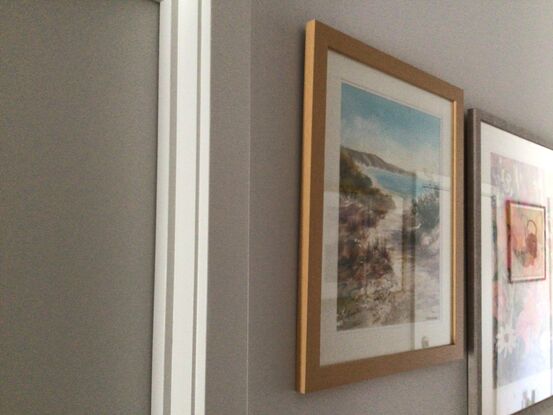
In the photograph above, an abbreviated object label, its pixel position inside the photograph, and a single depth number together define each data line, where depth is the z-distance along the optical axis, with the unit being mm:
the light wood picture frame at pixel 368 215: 951
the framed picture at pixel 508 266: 1359
